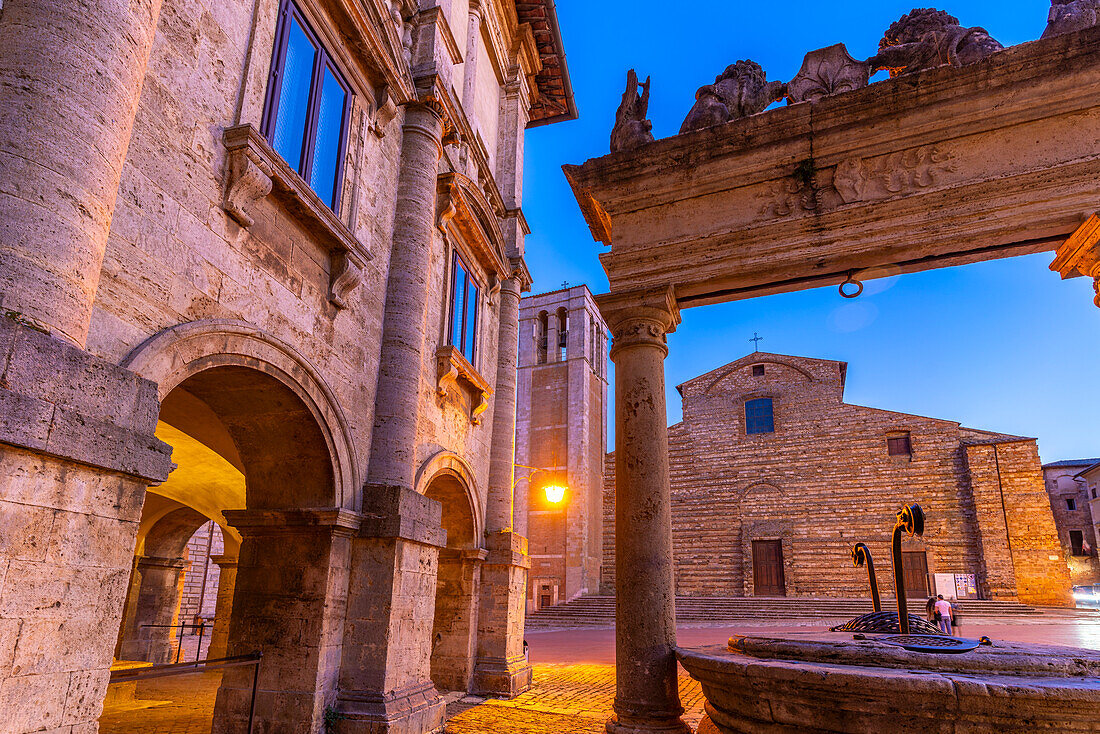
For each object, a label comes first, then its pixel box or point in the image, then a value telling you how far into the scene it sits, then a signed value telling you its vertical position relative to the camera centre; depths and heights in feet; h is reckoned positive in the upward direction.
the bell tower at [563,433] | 98.99 +19.58
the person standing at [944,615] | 40.40 -3.53
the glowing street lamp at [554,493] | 47.73 +4.06
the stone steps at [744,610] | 72.13 -6.57
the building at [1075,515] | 132.46 +9.53
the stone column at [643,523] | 14.35 +0.67
